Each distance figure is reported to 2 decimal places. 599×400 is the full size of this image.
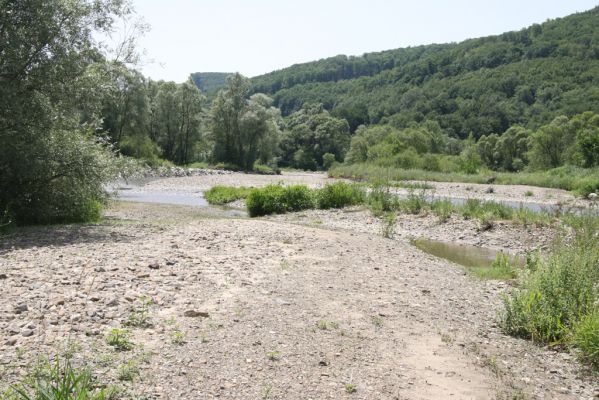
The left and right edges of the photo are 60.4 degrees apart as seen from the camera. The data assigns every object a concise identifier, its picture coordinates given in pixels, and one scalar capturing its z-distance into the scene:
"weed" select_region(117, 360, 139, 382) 5.52
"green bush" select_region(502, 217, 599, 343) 8.23
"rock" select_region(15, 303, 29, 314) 6.91
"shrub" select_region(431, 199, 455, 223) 23.58
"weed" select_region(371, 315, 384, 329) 8.34
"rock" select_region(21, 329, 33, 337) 6.20
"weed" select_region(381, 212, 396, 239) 20.44
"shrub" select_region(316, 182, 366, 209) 28.53
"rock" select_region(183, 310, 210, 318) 7.80
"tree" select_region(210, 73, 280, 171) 78.38
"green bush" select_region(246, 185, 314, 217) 27.45
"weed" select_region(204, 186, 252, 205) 34.09
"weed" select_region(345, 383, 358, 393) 5.94
